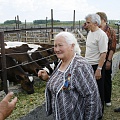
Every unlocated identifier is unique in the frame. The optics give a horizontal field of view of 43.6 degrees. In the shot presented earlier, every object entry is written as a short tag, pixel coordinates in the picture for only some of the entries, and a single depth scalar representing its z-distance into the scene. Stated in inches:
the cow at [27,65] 159.2
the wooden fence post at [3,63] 96.9
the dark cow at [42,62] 172.4
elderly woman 57.4
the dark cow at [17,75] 136.0
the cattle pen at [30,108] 85.2
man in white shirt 87.4
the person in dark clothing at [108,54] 100.7
